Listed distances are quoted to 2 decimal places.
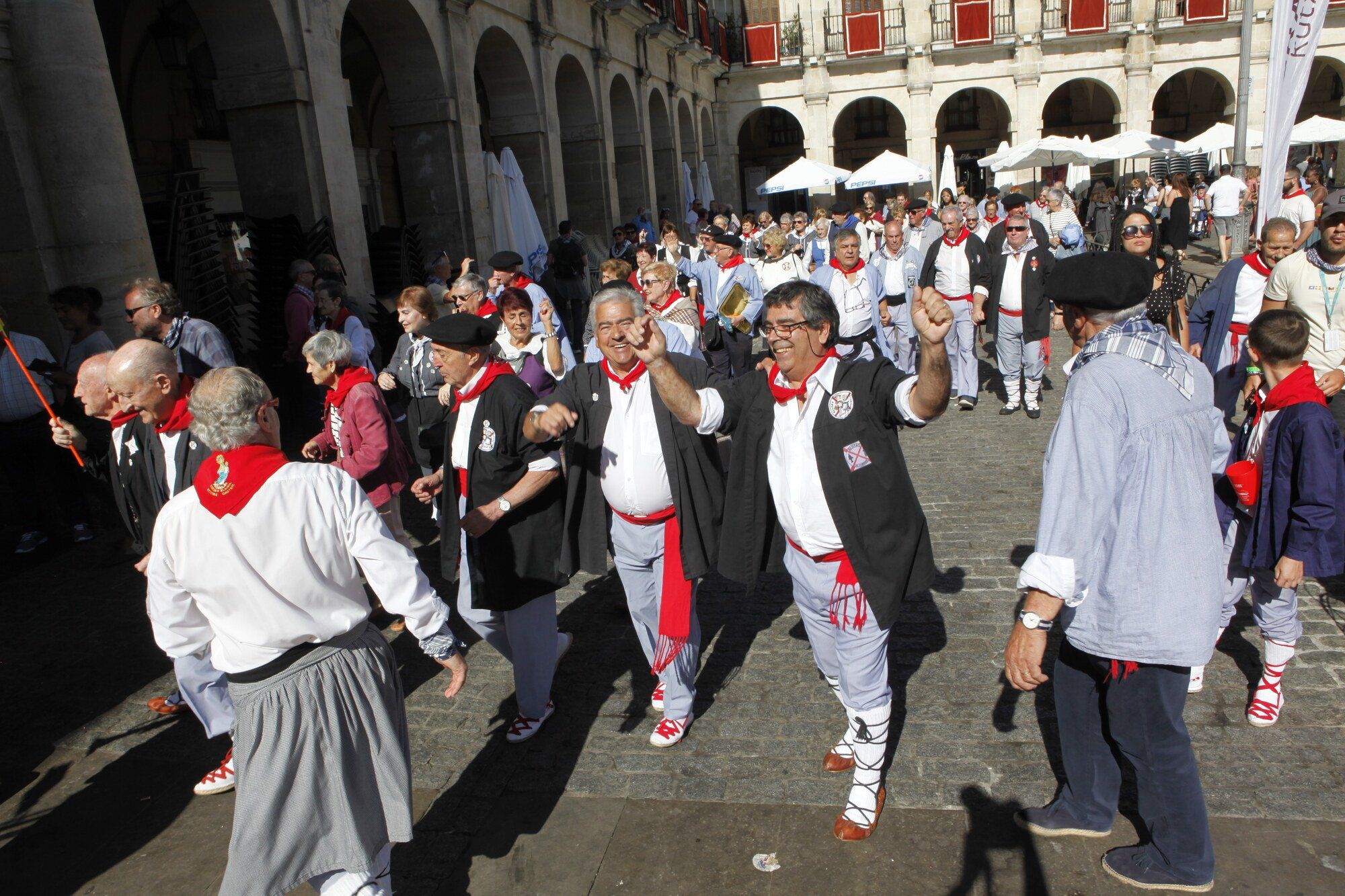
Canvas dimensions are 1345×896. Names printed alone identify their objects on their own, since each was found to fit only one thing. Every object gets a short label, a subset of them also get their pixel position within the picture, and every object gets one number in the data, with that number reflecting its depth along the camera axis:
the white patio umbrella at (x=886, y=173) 22.27
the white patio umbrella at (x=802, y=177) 21.84
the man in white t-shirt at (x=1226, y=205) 17.09
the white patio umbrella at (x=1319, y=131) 23.47
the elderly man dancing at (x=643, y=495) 3.75
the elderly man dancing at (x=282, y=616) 2.59
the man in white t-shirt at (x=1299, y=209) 13.07
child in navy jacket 3.48
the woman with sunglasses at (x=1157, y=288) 6.00
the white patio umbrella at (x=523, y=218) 13.86
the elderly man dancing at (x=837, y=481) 3.12
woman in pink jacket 4.67
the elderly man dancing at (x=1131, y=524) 2.58
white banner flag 7.79
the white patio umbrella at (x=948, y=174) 23.14
